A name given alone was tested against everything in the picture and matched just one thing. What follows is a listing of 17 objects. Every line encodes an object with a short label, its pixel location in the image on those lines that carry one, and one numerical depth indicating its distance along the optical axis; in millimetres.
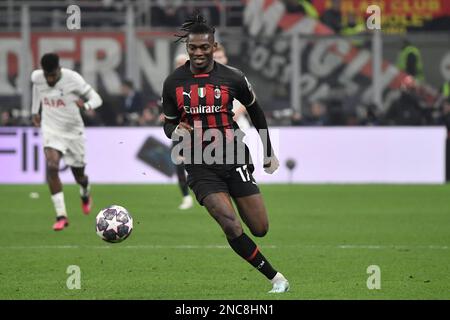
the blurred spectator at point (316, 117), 25536
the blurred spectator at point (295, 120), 25078
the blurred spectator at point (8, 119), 24969
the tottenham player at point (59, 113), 16125
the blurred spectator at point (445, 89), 27633
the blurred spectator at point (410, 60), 28844
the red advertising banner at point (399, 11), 28219
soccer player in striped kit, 10227
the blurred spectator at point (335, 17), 28406
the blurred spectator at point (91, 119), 25031
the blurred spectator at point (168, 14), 28406
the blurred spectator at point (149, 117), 25000
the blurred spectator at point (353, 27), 28172
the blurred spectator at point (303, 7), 28875
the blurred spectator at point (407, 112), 25266
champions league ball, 11195
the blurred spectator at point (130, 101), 25953
